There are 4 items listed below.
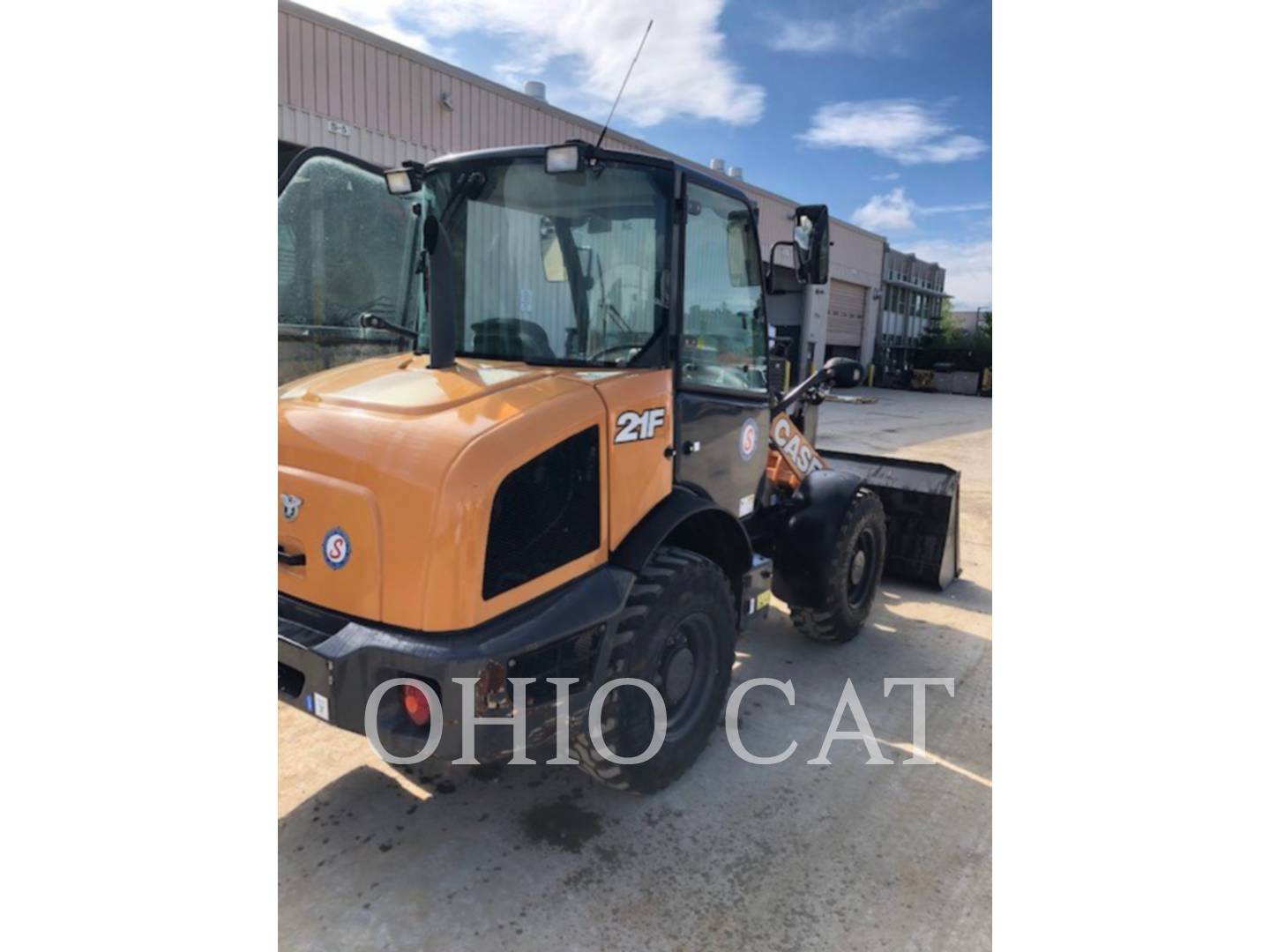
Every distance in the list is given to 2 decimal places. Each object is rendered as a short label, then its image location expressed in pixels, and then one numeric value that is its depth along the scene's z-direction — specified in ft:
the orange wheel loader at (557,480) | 7.20
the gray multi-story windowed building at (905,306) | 108.17
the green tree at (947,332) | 114.83
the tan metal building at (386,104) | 25.88
